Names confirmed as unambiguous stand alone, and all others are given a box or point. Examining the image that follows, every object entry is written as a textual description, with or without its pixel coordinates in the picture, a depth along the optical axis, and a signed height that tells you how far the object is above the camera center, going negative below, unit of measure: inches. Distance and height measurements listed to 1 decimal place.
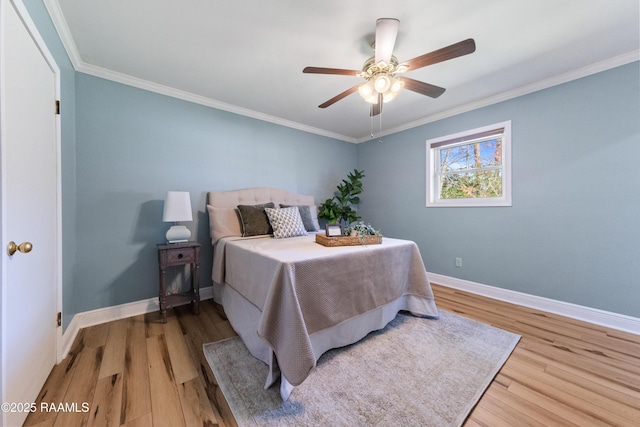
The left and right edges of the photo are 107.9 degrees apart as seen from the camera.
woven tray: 80.4 -10.8
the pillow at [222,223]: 106.2 -6.4
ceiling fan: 58.7 +40.6
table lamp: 91.5 -1.1
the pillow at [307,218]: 124.9 -4.4
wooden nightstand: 88.7 -21.3
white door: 41.7 +0.3
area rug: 49.2 -43.3
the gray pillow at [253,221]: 108.4 -5.4
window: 114.0 +23.4
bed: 54.6 -23.4
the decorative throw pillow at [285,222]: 106.0 -5.9
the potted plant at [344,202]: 155.2 +5.7
